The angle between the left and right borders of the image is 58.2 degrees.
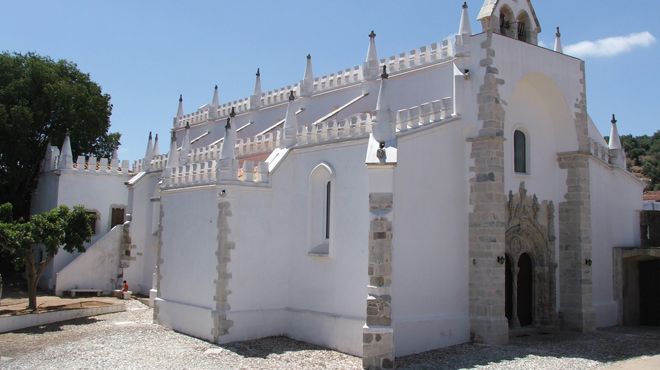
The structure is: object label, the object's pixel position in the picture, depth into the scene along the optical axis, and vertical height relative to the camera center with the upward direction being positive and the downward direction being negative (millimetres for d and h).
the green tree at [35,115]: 33281 +7284
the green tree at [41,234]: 22406 +278
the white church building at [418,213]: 17188 +1158
